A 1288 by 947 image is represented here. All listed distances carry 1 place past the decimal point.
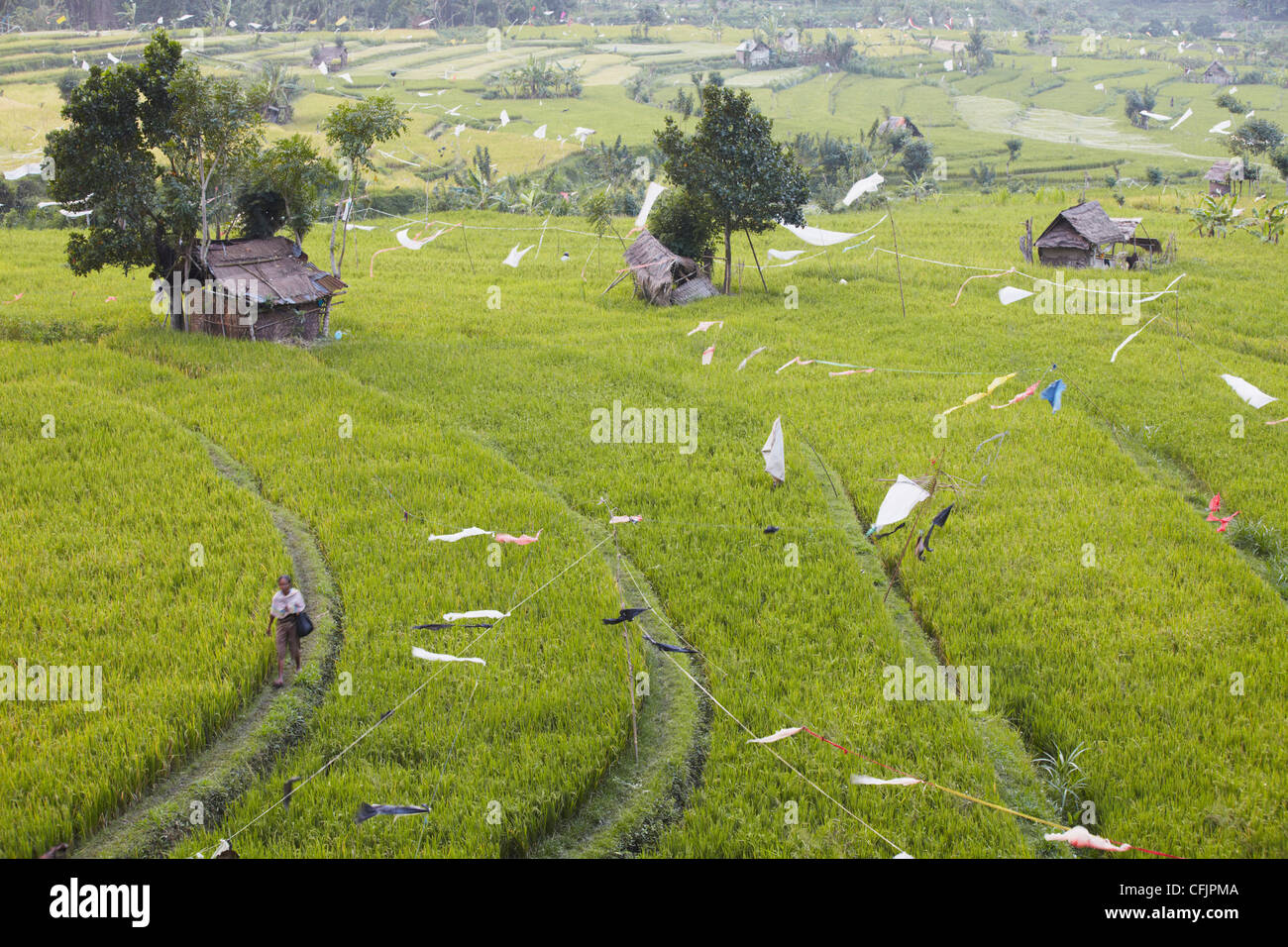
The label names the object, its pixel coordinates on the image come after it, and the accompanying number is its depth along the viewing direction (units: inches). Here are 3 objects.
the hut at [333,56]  3277.6
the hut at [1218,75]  3597.4
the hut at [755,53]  3919.8
